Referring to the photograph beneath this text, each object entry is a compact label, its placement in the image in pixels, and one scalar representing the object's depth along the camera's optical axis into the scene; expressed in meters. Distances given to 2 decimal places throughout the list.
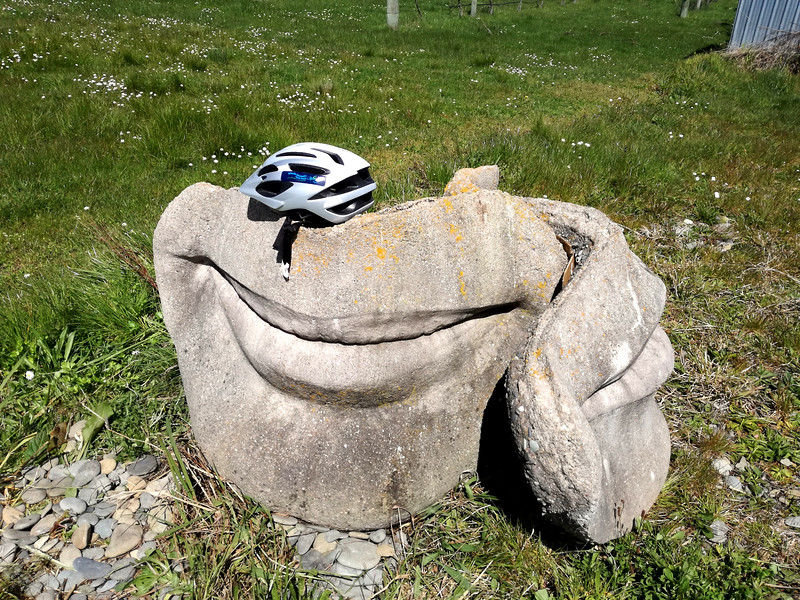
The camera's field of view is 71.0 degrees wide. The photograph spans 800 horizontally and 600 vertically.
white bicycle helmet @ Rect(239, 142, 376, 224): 2.32
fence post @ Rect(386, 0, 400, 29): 16.25
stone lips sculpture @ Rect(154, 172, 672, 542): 2.35
